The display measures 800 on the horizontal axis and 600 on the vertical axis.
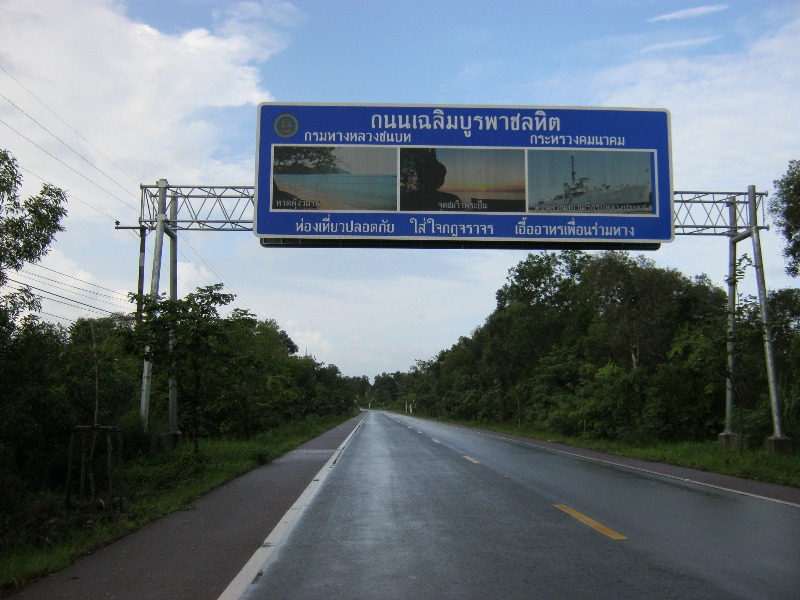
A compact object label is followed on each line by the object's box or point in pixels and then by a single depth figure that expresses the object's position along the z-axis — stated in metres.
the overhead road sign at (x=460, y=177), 15.32
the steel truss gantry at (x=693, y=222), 17.03
